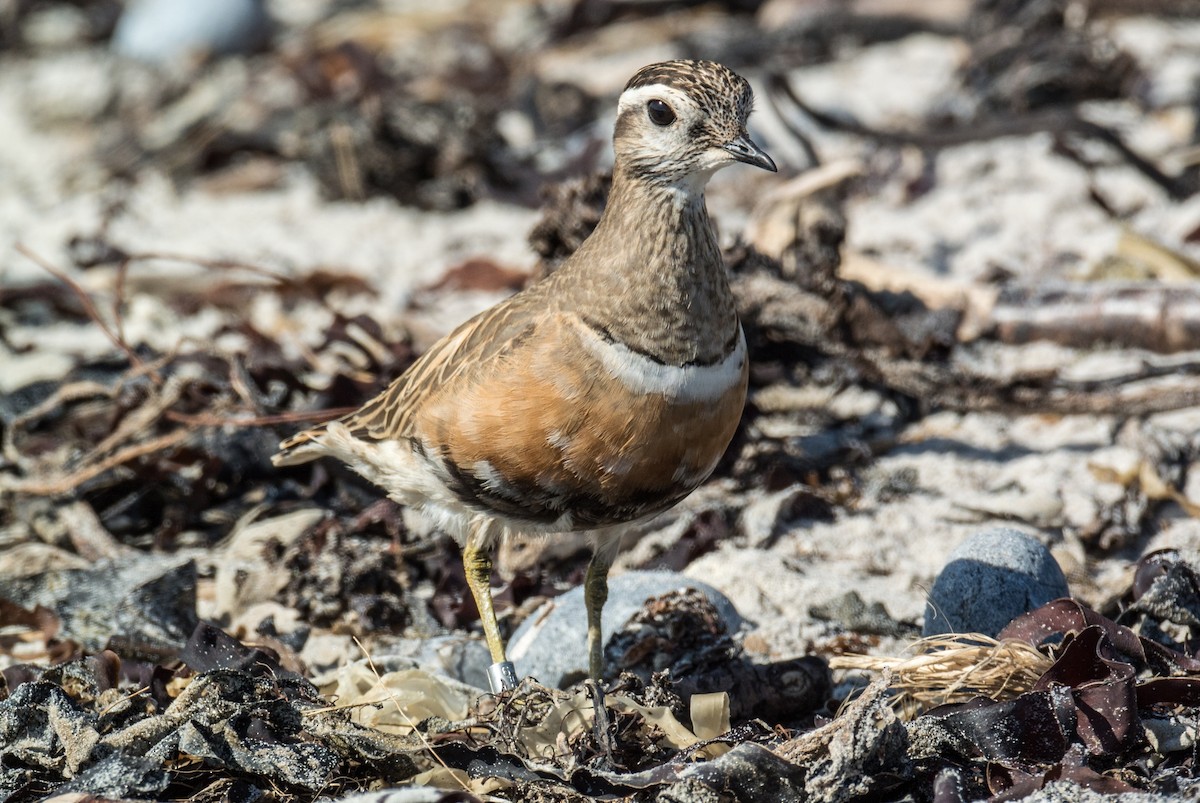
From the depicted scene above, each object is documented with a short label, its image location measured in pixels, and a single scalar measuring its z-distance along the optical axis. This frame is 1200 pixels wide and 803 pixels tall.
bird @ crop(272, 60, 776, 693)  7.54
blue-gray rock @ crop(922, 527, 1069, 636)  8.17
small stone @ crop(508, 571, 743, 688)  8.62
